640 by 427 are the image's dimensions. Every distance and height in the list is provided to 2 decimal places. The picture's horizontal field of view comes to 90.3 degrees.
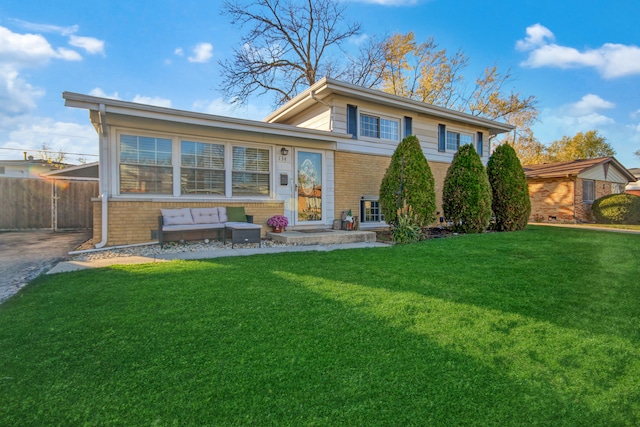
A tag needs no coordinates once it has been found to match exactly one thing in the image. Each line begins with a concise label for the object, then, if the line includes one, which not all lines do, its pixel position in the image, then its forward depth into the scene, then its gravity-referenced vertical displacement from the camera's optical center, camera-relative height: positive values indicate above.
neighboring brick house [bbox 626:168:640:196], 25.17 +2.49
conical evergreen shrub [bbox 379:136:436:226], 8.01 +0.70
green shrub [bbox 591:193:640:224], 14.72 +0.13
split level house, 6.66 +1.52
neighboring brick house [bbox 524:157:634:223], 16.05 +1.37
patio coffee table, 6.65 -0.38
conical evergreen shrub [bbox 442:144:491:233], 8.74 +0.55
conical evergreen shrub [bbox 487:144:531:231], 9.77 +0.68
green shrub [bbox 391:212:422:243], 7.75 -0.41
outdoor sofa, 6.54 -0.18
